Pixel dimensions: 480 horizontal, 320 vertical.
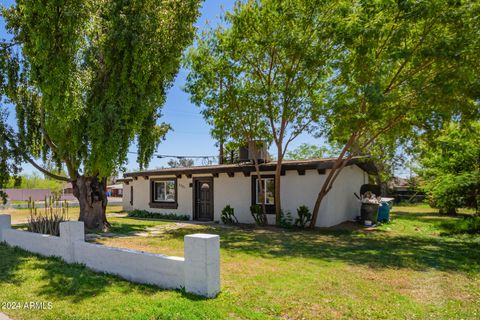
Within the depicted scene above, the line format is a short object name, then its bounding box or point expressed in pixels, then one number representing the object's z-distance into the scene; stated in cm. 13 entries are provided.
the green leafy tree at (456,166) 1078
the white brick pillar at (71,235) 715
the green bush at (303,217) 1346
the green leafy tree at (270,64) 1140
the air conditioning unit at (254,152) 1390
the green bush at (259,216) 1423
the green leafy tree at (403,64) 901
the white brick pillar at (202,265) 480
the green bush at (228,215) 1547
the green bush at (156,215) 1727
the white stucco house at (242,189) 1389
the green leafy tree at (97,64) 845
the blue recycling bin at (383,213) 1480
